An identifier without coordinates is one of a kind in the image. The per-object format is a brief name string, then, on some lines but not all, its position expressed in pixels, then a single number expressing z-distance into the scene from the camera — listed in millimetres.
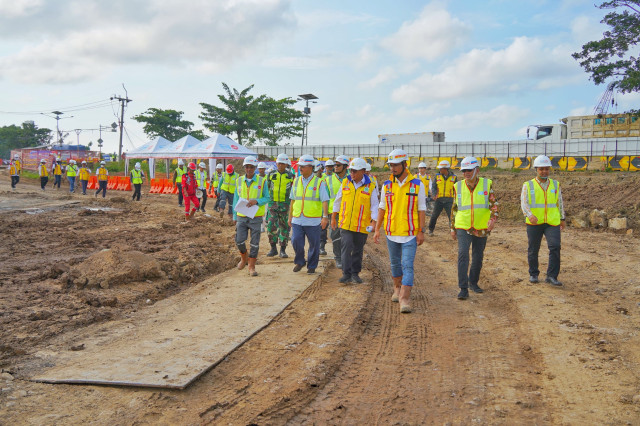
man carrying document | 8453
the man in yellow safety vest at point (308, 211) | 8602
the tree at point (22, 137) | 89125
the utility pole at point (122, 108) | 58688
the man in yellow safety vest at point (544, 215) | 8117
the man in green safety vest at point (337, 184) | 9148
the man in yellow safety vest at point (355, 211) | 7923
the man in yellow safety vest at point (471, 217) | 7518
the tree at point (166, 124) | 61281
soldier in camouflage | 9836
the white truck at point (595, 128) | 31375
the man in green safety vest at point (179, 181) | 22247
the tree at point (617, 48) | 24406
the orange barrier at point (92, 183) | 35719
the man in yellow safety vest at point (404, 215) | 6629
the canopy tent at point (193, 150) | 30484
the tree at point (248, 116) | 51312
